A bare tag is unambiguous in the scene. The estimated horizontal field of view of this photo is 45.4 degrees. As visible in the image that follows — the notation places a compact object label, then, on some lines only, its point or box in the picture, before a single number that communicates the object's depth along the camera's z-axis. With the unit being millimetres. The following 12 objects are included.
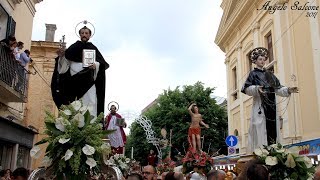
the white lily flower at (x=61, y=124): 3299
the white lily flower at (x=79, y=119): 3313
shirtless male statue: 8997
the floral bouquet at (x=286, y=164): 4012
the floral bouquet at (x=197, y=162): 6113
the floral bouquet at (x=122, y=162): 7654
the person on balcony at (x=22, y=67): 11820
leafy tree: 28578
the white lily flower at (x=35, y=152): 3324
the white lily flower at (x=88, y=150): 3150
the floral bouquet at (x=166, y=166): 9380
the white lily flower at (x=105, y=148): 3286
